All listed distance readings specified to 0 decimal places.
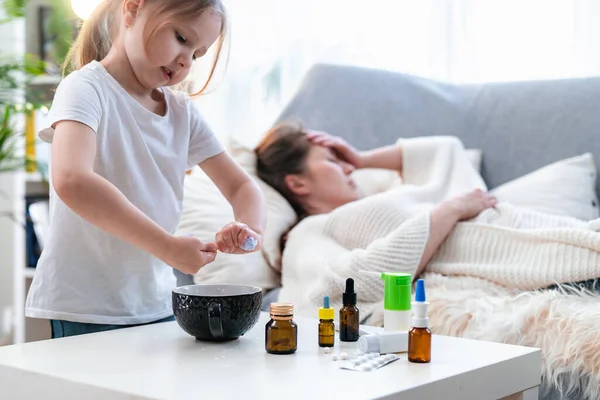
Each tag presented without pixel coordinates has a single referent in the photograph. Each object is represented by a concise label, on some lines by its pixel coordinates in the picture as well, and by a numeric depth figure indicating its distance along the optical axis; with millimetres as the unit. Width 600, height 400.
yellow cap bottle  1073
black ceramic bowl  1062
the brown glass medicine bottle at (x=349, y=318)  1104
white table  837
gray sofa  1981
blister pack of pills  924
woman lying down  1368
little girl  1187
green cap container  1088
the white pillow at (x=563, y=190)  1832
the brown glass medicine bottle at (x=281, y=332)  1018
